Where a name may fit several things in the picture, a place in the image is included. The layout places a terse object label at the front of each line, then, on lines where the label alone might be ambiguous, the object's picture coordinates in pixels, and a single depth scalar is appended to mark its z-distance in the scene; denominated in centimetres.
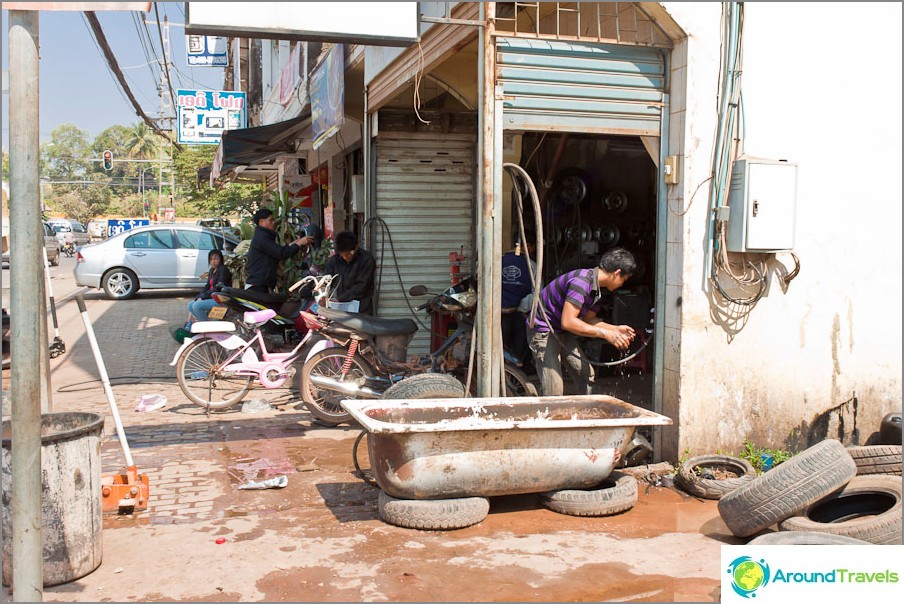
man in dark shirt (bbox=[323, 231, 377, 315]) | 878
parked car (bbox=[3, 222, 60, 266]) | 3048
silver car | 1822
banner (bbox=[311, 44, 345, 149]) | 953
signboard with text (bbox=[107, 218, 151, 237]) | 3903
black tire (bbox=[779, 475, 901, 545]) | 440
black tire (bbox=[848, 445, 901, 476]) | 554
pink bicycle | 797
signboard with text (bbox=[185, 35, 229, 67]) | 2164
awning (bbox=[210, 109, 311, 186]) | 1201
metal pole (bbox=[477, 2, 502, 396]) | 600
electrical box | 609
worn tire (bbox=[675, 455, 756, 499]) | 569
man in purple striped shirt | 608
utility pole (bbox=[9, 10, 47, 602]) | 319
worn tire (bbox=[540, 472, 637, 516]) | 528
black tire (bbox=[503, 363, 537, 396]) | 702
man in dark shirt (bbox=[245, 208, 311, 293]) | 1048
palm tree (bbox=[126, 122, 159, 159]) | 7896
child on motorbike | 1046
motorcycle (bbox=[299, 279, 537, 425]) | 740
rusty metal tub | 491
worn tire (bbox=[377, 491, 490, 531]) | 498
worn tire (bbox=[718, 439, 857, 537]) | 465
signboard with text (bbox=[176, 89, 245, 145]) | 1770
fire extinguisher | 942
